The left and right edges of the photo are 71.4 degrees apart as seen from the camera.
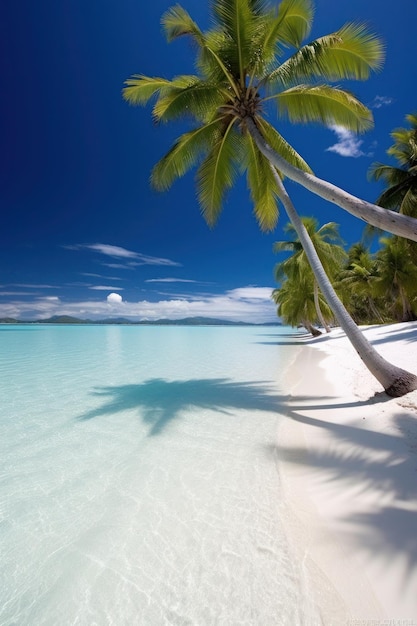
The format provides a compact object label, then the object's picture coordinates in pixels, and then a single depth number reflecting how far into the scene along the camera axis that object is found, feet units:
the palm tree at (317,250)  68.95
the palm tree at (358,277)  94.17
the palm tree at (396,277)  76.48
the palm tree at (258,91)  18.37
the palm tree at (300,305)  88.79
